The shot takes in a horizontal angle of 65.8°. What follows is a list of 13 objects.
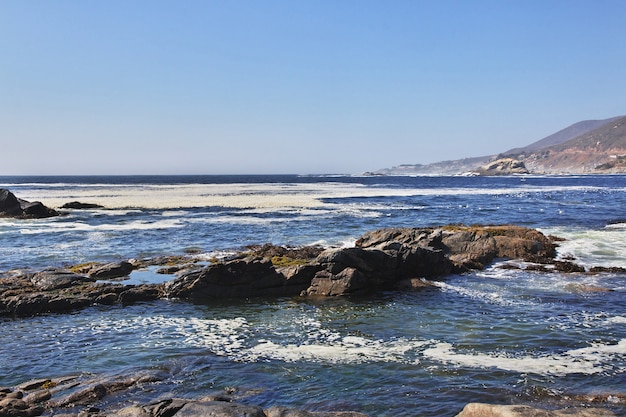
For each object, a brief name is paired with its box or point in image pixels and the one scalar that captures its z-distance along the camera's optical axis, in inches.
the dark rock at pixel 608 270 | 1050.7
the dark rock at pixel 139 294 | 882.8
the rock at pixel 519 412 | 355.6
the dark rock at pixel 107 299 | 874.1
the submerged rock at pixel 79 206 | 2989.7
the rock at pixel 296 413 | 384.2
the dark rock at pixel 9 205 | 2486.5
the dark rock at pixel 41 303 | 810.8
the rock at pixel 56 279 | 942.4
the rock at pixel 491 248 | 1223.2
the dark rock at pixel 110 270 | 1074.3
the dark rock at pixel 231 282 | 916.6
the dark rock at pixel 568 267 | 1074.7
